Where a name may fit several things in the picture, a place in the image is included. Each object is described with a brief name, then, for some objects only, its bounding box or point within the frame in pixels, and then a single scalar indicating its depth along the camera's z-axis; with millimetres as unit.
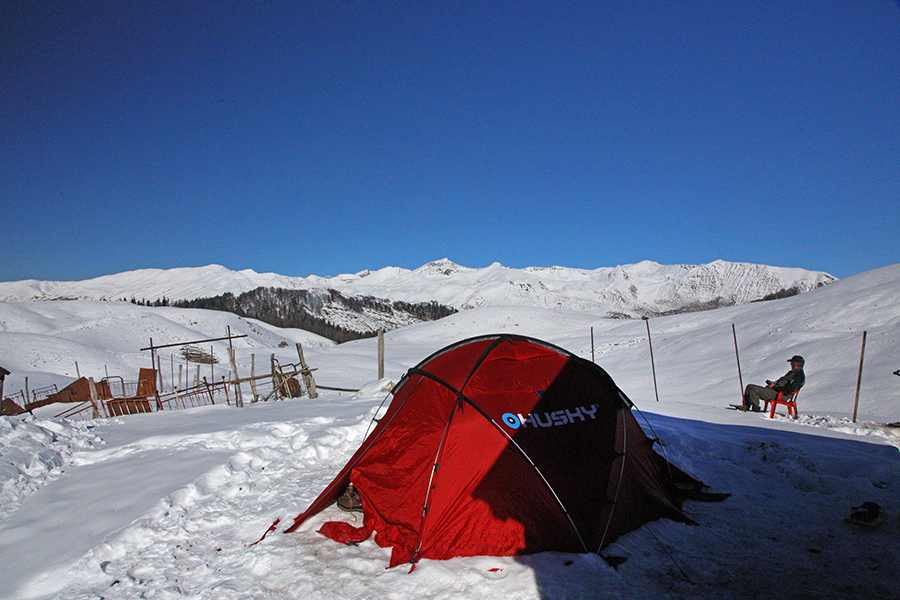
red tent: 4484
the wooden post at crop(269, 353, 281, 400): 17203
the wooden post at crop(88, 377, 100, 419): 14006
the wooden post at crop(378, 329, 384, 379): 17925
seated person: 9977
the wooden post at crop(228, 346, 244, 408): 16070
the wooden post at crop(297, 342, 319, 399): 16234
